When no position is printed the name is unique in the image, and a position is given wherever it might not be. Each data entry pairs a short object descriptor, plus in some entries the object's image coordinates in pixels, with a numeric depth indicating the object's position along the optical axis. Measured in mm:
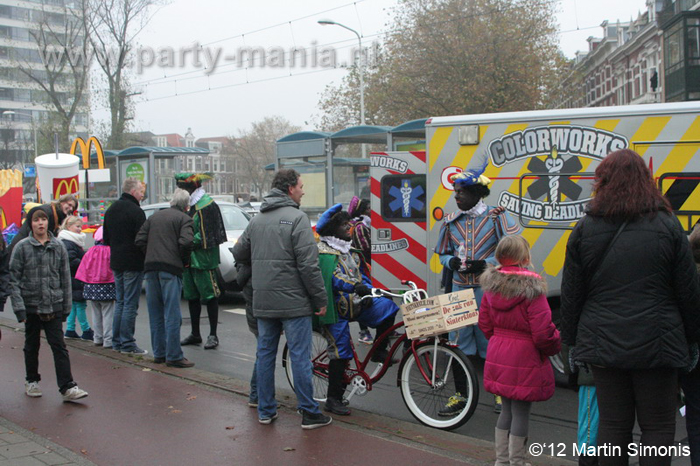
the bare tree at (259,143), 79312
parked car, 12148
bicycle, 5133
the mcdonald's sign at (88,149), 18812
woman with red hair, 3332
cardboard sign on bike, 5000
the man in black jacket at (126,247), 7852
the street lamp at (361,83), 29827
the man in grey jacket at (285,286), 5191
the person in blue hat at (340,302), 5508
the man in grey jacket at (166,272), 7434
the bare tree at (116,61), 38750
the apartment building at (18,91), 70888
